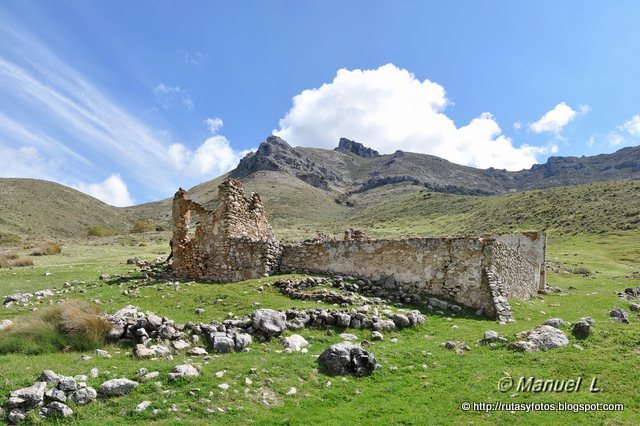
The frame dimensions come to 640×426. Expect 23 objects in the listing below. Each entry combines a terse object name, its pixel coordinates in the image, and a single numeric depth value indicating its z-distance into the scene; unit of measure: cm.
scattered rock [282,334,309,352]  1022
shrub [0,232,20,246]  5004
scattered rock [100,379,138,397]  729
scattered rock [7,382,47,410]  668
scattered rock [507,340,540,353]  984
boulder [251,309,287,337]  1088
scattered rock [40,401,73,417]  661
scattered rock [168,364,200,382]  781
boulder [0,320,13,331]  1065
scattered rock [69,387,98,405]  696
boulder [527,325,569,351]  1002
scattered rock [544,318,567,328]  1143
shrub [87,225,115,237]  7662
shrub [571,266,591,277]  3201
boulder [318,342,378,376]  884
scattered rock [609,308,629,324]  1310
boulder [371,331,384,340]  1125
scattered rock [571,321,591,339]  1038
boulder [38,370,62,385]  732
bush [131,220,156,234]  7496
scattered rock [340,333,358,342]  1109
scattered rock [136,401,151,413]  691
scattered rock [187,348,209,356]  962
